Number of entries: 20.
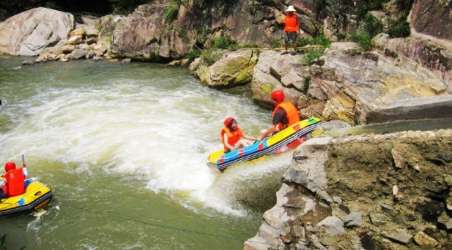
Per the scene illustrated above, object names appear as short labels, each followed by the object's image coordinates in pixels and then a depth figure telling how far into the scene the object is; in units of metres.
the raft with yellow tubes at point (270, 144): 9.26
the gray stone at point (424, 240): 5.22
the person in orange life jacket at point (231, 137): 9.68
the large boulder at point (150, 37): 20.23
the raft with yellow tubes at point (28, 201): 8.43
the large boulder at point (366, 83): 11.23
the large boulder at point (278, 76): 13.02
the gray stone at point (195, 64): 18.08
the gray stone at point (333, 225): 5.70
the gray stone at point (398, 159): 5.70
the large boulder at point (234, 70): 15.66
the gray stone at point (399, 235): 5.34
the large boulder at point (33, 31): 24.27
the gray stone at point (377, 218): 5.58
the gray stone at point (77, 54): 22.49
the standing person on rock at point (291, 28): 14.38
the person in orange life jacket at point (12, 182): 8.68
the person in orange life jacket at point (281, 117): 9.59
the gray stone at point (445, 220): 5.20
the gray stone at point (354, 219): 5.67
